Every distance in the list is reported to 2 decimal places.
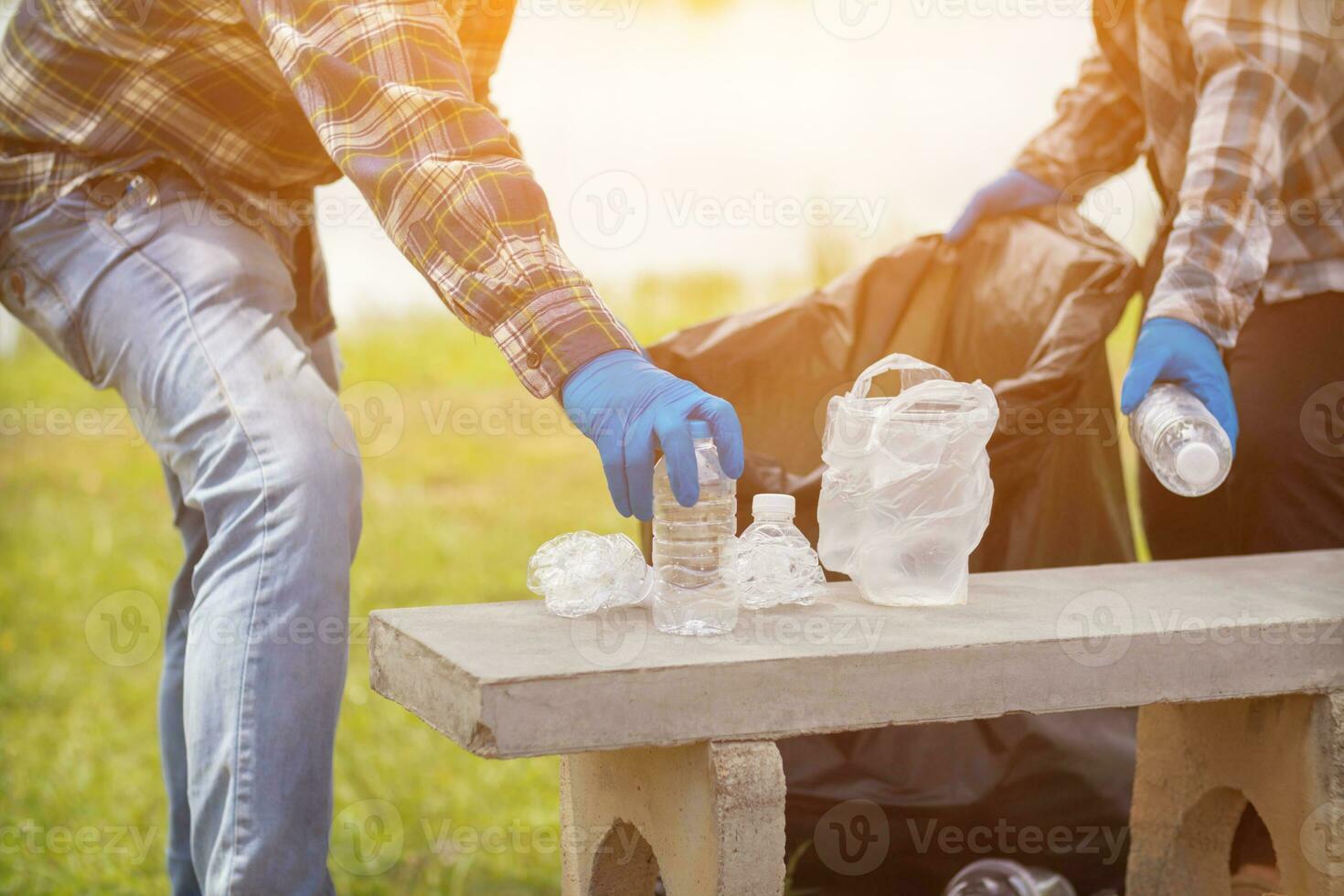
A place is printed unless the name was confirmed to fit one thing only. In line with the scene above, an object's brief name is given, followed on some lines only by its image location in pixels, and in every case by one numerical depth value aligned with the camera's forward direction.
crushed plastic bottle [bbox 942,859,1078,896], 3.80
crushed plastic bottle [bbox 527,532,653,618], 3.54
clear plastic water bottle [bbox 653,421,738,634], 3.49
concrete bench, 3.38
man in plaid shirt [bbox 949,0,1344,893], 3.90
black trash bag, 3.91
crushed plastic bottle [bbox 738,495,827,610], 3.56
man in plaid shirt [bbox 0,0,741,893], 3.47
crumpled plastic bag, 3.56
